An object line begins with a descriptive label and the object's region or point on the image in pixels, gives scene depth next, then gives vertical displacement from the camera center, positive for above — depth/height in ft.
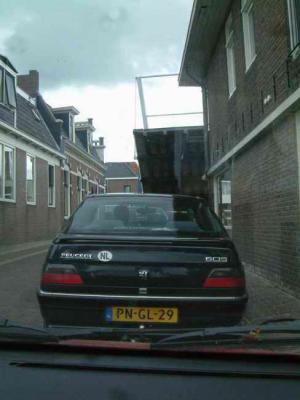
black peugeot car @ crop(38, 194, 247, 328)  14.82 -1.52
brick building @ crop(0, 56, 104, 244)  60.54 +8.94
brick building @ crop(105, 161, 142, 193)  210.18 +19.03
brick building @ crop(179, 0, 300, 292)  25.57 +6.19
